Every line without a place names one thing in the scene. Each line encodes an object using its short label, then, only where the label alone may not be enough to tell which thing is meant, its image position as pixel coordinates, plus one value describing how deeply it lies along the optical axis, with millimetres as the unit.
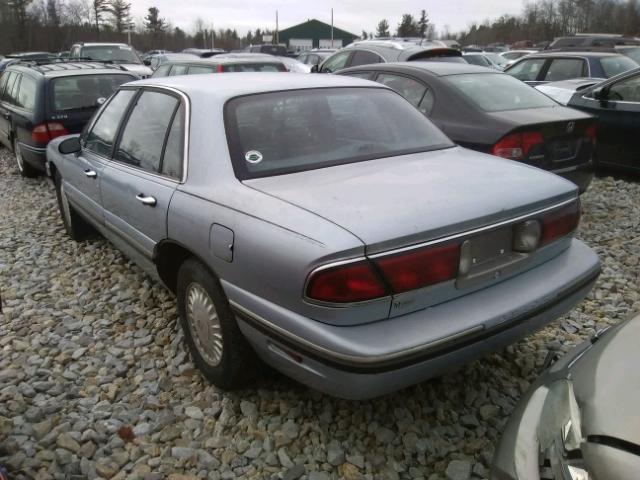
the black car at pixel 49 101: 6766
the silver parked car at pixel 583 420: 1397
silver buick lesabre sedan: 1988
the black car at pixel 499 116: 4539
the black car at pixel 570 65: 8945
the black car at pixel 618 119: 6113
